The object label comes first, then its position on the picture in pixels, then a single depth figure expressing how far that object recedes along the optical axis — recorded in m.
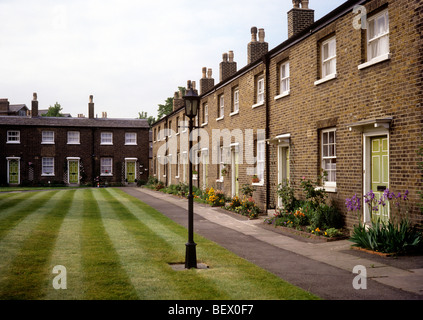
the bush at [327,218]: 11.69
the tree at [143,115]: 96.03
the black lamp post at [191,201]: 7.92
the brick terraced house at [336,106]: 9.42
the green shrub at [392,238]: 8.77
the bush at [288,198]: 14.01
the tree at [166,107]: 71.44
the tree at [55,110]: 77.48
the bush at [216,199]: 20.30
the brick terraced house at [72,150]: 42.69
